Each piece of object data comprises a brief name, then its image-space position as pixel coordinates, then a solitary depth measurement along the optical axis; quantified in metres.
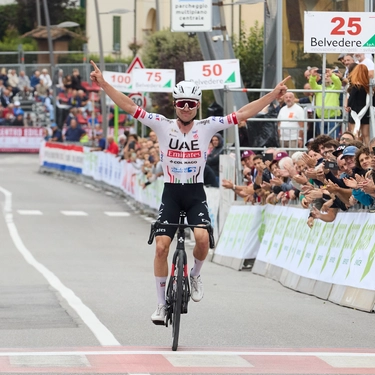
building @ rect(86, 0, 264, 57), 81.62
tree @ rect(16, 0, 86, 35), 88.50
